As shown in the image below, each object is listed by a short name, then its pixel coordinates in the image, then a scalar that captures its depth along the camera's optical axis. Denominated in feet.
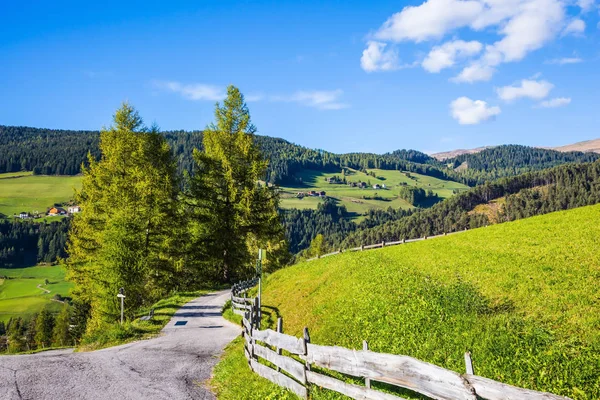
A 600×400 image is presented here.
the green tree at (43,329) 311.68
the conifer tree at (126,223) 101.65
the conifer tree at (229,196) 132.67
